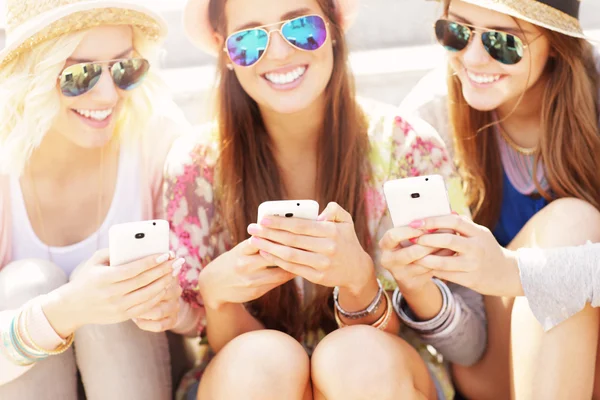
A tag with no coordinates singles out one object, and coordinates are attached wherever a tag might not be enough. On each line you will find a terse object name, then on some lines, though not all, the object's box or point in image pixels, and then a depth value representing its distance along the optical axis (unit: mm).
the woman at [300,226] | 1957
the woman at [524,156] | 2008
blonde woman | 2033
